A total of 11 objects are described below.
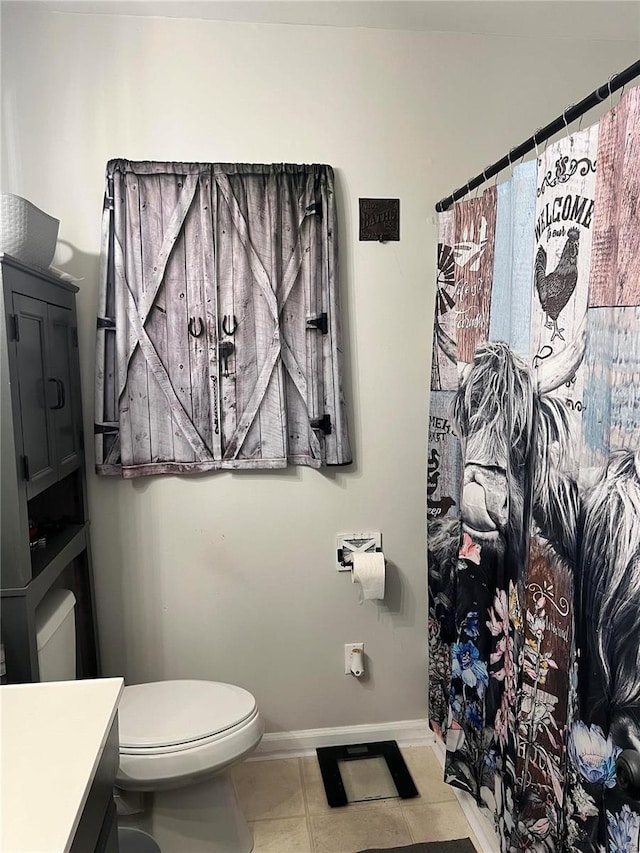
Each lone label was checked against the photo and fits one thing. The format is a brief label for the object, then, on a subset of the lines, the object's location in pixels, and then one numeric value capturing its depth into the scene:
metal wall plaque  2.21
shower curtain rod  1.16
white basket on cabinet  1.58
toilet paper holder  2.31
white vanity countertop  0.87
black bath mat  1.89
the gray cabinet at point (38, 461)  1.53
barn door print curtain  2.08
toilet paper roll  2.23
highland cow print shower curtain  1.10
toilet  1.69
